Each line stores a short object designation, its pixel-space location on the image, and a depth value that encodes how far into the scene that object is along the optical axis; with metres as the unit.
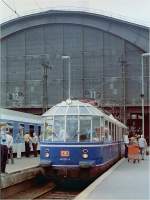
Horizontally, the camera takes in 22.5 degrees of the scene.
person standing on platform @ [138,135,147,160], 22.52
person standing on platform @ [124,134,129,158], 23.93
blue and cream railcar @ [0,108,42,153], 21.14
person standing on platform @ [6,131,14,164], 15.69
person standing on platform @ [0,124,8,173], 13.38
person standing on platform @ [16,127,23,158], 21.91
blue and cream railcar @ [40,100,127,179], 13.70
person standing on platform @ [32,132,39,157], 23.06
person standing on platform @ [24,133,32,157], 21.55
